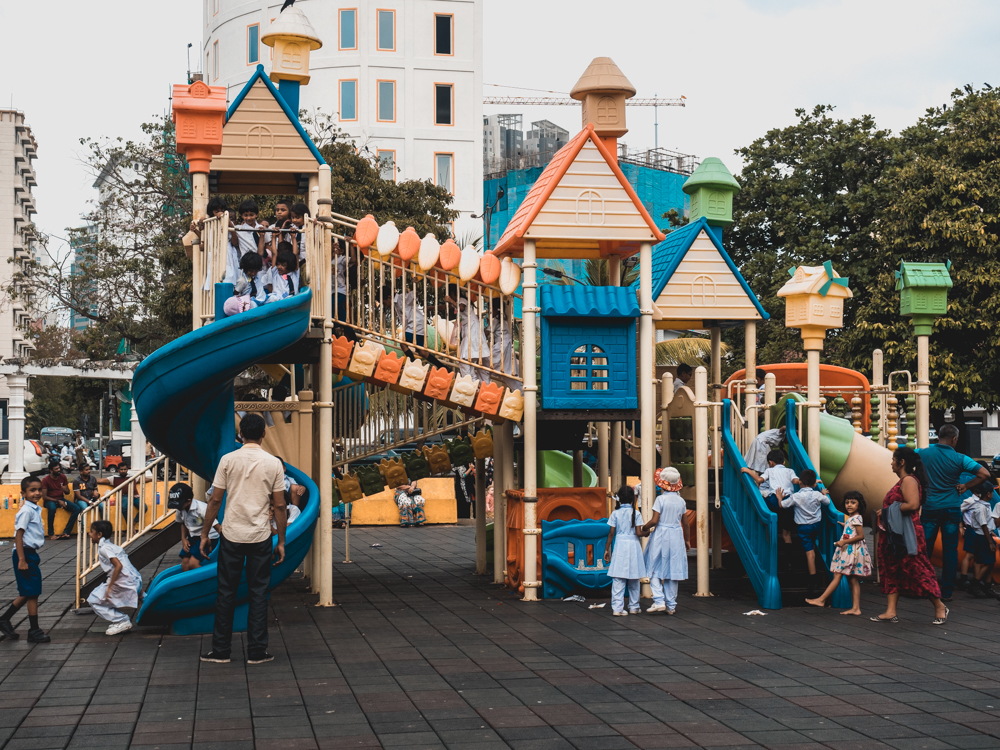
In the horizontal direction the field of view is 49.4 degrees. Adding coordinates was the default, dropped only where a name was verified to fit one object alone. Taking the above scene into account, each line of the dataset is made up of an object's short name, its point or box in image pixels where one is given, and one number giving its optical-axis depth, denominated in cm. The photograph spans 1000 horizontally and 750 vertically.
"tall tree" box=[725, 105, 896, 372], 2748
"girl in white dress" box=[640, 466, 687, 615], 1127
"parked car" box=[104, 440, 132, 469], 2988
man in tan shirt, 855
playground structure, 1182
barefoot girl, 1116
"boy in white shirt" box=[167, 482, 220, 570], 1069
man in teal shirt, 1218
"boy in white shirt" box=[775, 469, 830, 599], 1182
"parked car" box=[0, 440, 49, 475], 3669
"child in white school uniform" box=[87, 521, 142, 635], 1019
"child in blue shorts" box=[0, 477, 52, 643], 960
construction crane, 9075
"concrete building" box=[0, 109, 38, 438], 6388
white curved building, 4634
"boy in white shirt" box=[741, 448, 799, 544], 1198
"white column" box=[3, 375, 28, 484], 2500
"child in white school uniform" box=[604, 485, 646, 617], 1123
